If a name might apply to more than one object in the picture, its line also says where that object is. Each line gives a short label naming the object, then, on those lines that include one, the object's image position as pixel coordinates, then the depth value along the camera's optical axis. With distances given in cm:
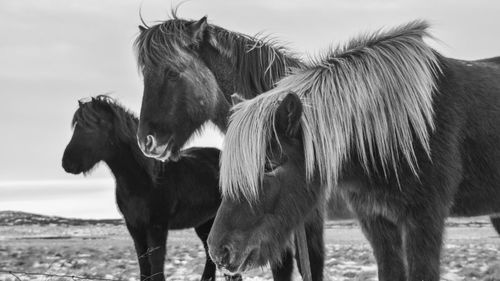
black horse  793
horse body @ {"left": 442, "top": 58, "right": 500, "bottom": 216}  487
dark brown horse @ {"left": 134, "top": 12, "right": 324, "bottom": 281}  607
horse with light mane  396
